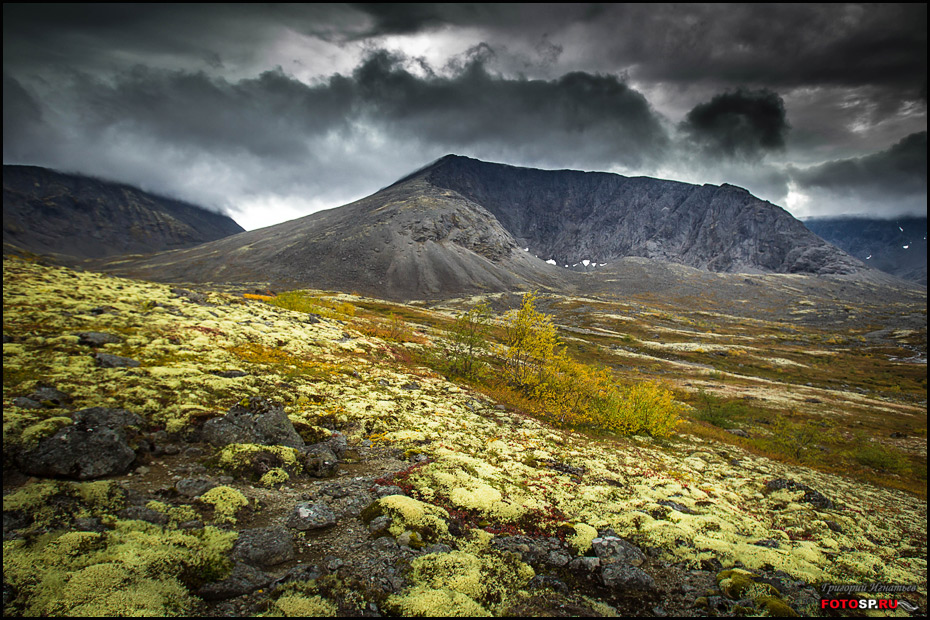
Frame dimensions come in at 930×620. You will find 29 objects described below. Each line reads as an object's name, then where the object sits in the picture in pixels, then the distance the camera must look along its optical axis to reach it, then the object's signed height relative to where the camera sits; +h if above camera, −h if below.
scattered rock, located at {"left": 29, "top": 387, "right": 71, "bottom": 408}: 13.19 -3.43
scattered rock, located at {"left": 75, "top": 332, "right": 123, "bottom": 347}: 18.86 -1.81
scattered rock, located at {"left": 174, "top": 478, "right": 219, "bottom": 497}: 11.28 -5.71
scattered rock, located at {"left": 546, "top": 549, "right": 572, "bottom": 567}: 10.72 -7.42
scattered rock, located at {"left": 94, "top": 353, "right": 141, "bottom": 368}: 17.33 -2.71
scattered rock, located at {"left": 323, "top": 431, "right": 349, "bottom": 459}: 16.23 -6.24
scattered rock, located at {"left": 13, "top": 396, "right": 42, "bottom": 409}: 12.57 -3.41
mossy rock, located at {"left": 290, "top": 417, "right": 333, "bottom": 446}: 16.75 -5.89
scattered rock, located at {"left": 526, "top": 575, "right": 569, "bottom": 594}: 9.57 -7.33
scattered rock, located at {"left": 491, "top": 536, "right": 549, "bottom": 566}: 10.70 -7.25
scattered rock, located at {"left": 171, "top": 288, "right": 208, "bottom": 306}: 35.06 +0.92
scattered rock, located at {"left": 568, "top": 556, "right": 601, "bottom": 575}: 10.62 -7.53
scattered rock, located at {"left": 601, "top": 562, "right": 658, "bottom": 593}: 10.22 -7.66
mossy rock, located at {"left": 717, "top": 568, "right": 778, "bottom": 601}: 9.94 -7.69
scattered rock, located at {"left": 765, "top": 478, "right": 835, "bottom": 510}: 20.14 -10.70
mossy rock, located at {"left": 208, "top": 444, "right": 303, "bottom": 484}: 13.01 -5.72
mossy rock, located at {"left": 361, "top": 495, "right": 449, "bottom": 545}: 11.00 -6.63
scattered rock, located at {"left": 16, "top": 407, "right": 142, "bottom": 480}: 10.50 -4.45
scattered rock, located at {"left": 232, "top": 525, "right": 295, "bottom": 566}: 9.16 -6.26
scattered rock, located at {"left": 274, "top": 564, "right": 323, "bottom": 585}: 8.58 -6.39
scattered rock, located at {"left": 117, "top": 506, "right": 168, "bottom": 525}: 9.63 -5.57
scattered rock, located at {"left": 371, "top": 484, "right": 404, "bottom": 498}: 12.91 -6.58
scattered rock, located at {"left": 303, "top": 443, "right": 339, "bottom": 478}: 14.13 -6.18
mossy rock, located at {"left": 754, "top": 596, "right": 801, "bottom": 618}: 9.15 -7.55
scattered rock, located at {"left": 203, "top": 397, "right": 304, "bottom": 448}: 14.45 -4.94
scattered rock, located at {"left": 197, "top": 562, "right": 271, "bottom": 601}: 7.90 -6.23
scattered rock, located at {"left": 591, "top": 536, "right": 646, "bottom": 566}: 11.12 -7.58
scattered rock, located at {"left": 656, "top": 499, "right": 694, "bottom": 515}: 15.65 -8.64
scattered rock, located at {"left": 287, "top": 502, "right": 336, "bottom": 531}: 10.76 -6.37
